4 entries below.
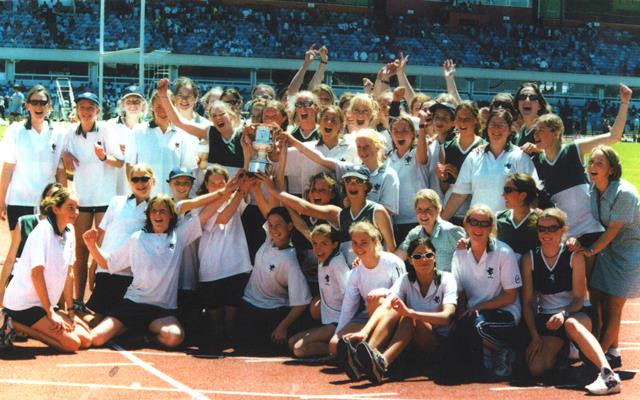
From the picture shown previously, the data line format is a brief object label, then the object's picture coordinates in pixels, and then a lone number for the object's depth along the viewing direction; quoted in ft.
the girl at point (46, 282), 24.39
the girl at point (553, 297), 22.74
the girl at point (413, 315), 22.24
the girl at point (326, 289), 24.82
